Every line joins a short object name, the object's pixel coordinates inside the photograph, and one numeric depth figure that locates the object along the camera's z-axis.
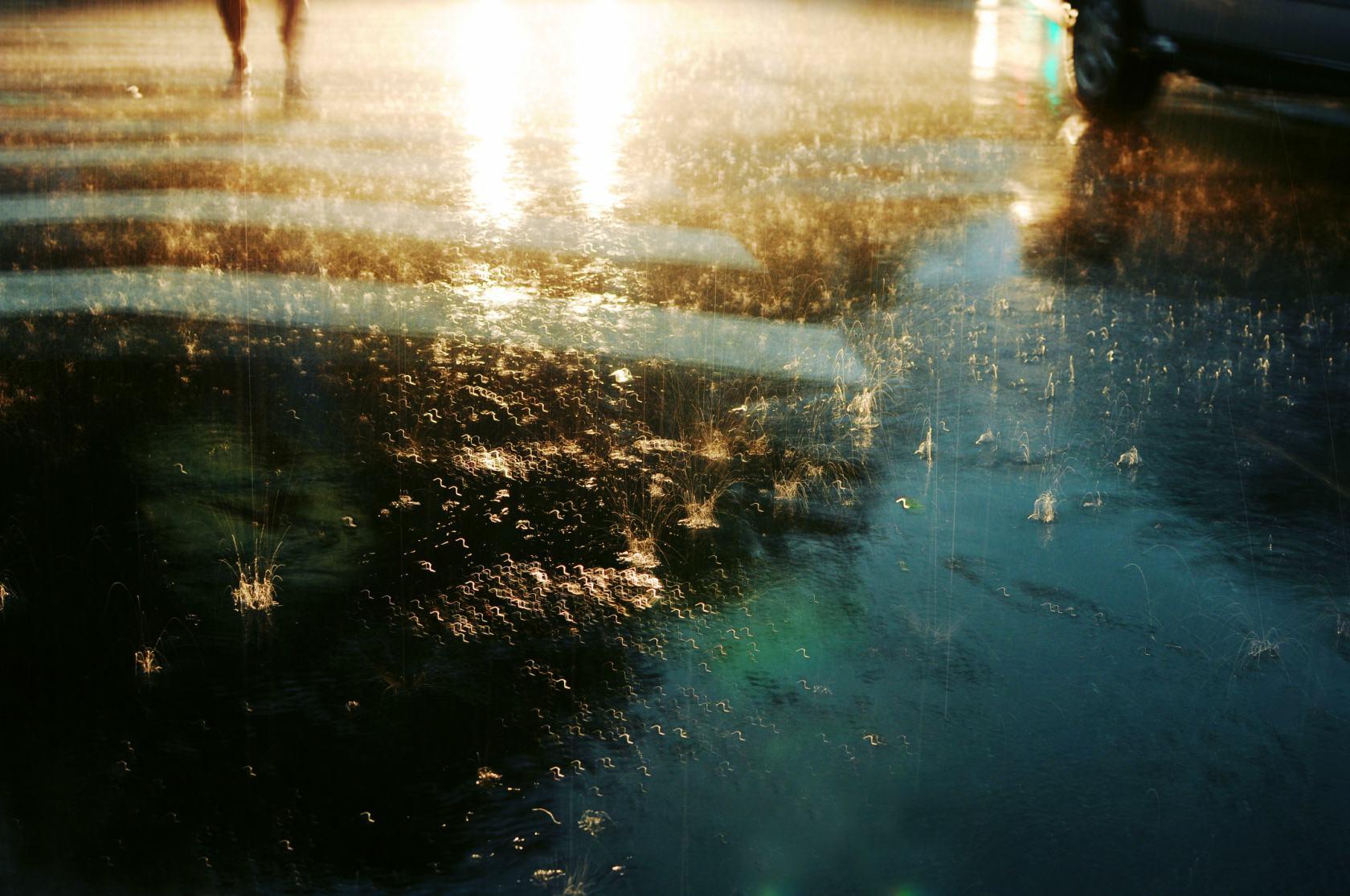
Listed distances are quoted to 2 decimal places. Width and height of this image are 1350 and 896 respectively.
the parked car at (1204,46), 7.50
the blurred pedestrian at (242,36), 11.16
